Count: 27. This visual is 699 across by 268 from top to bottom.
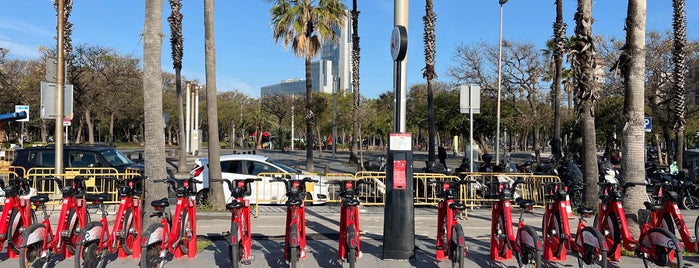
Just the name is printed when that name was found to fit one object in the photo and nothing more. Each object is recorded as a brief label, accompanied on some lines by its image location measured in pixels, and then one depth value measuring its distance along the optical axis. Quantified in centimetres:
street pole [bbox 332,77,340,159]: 3234
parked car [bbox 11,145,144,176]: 1419
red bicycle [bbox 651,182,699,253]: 674
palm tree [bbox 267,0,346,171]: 2306
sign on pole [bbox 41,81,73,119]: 1245
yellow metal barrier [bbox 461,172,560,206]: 1248
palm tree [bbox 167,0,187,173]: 2205
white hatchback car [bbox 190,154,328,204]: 1255
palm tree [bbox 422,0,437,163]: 2219
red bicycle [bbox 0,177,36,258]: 682
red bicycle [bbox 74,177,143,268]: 608
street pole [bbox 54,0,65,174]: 1233
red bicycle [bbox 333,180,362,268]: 614
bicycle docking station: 697
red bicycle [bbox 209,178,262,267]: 611
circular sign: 692
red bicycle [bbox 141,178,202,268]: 602
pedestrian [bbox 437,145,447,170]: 2342
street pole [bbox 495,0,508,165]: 2327
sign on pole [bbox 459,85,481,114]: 1255
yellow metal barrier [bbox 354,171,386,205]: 1208
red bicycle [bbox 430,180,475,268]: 619
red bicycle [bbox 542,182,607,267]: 586
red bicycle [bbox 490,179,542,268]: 600
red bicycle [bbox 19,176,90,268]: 612
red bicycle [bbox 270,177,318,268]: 612
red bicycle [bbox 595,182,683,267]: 587
